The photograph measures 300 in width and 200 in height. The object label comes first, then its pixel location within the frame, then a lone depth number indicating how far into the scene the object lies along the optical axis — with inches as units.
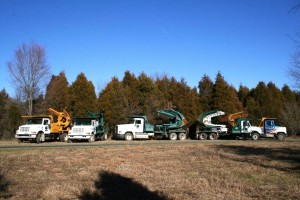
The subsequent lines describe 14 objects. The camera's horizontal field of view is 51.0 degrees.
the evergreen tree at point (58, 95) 1616.6
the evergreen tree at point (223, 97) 1702.8
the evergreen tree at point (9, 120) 1433.3
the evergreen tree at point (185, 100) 1676.8
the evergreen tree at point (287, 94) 2125.9
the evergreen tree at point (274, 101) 1892.2
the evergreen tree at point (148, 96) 1647.4
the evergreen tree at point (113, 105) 1594.5
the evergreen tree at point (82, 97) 1574.8
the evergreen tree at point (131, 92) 1632.6
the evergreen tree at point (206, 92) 1774.5
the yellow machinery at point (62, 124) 1246.7
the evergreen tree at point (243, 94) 2210.9
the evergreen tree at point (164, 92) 1705.2
